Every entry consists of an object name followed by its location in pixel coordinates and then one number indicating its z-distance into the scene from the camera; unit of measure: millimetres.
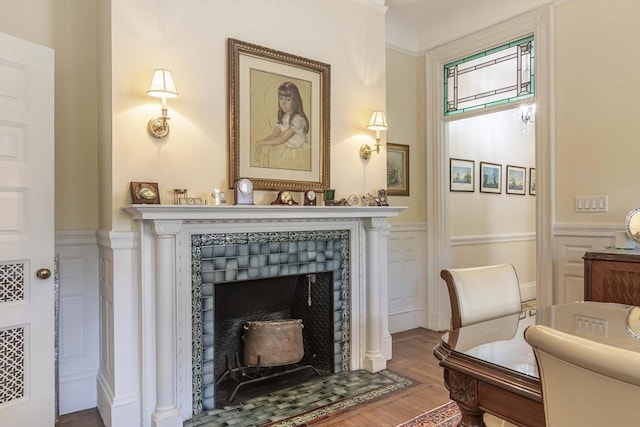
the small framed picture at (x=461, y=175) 4387
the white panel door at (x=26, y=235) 2105
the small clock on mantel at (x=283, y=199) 2785
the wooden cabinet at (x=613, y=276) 2498
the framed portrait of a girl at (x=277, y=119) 2674
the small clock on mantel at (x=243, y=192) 2570
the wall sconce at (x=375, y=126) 3215
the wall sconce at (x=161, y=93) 2252
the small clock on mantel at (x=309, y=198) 2922
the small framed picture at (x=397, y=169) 4086
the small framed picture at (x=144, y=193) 2277
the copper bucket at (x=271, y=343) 2785
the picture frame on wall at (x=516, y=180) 5340
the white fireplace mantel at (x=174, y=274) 2289
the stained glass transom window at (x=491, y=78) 3535
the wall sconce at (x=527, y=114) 3518
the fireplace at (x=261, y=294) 2518
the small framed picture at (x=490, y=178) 4840
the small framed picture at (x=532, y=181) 5789
